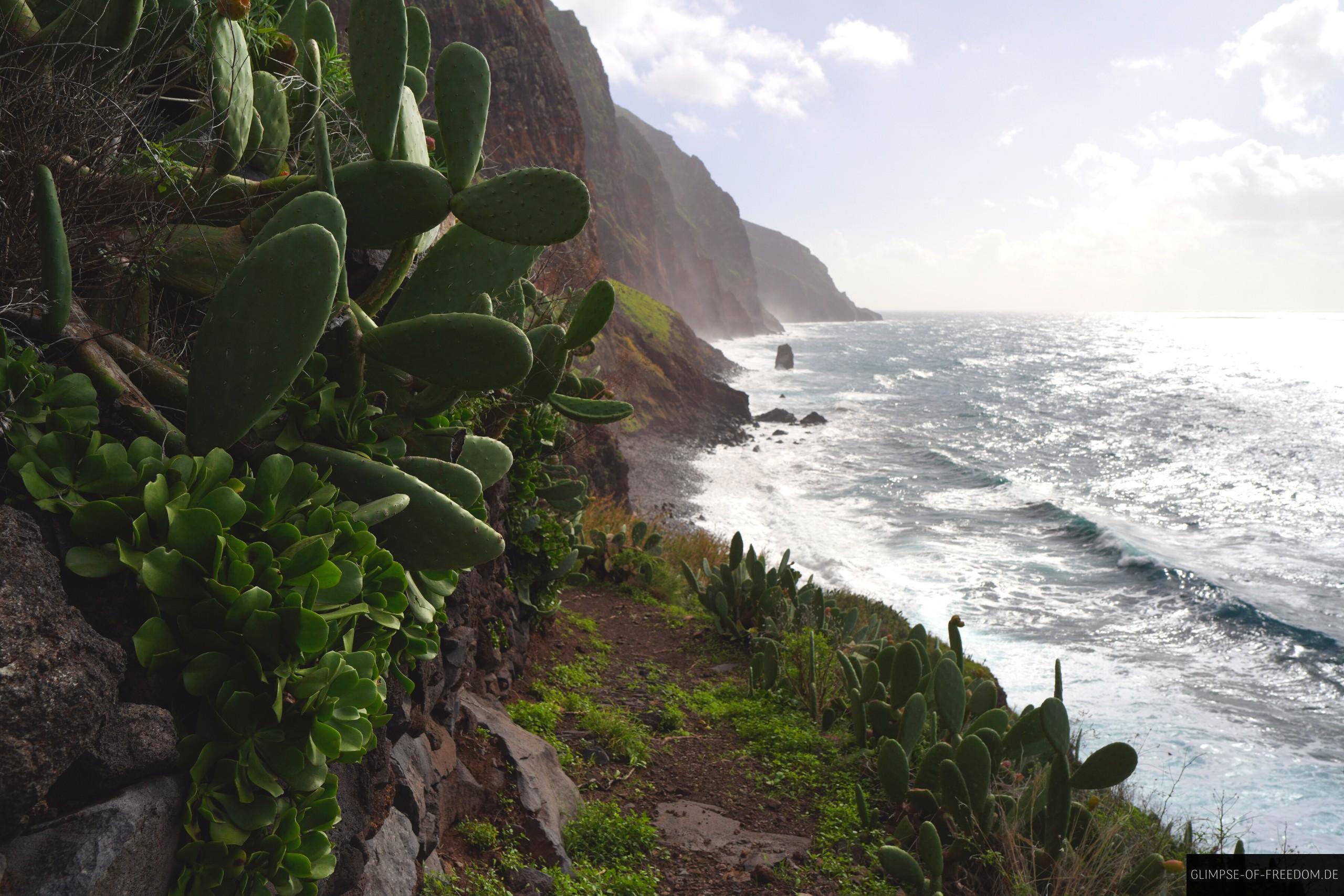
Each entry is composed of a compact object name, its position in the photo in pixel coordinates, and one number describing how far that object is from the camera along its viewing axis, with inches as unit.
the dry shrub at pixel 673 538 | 362.9
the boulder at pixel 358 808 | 83.8
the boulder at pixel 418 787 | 103.8
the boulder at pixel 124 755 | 60.3
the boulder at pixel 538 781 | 126.9
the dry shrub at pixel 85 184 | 78.5
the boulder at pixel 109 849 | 55.3
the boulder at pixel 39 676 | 55.1
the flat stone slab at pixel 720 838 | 141.6
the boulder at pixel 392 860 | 89.3
